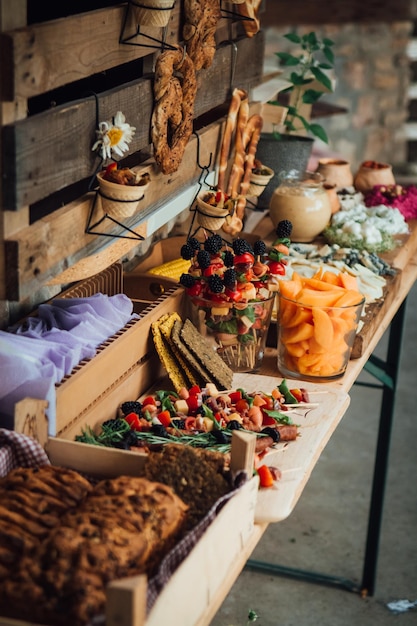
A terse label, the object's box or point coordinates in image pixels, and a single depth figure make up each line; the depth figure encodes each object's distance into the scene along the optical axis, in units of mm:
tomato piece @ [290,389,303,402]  2549
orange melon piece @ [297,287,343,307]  2668
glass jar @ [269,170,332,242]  3670
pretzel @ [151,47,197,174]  2654
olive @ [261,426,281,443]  2302
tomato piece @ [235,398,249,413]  2428
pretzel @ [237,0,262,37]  3303
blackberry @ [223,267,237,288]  2600
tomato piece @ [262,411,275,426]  2400
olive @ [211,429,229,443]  2234
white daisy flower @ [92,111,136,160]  2330
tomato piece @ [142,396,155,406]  2453
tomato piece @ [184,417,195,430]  2312
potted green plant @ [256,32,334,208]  3930
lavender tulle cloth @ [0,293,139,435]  2078
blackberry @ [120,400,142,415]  2379
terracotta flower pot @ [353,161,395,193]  4215
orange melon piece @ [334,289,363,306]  2672
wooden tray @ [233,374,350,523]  2051
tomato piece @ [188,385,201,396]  2461
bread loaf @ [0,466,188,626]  1517
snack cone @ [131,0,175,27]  2404
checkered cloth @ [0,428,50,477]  1899
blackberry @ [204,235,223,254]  2678
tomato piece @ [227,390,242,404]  2484
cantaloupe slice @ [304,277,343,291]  2771
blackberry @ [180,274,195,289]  2629
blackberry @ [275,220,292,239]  2846
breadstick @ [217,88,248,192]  3326
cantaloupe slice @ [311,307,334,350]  2623
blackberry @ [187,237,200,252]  2693
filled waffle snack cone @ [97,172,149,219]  2332
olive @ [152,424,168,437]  2230
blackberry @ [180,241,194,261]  2666
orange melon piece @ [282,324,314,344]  2654
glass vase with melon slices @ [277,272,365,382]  2643
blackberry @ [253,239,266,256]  2707
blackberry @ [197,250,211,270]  2627
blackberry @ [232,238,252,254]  2693
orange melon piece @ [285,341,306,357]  2682
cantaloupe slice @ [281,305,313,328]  2645
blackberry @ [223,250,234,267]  2709
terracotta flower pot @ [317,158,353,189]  4223
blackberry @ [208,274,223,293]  2596
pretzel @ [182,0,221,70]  2855
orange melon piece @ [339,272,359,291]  2814
